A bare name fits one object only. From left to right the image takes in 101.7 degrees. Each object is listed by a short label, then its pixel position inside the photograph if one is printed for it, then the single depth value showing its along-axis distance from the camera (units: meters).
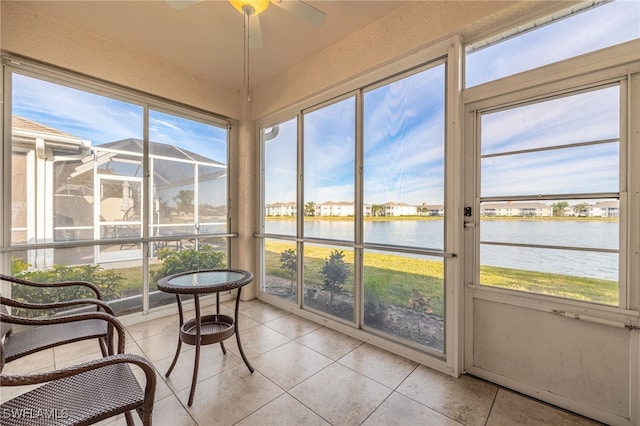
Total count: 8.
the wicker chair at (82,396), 0.92
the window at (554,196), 1.58
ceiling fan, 1.69
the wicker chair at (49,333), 1.49
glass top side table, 1.84
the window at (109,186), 2.42
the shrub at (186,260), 3.22
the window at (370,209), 2.22
